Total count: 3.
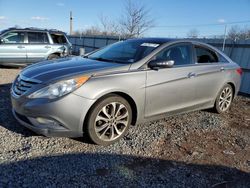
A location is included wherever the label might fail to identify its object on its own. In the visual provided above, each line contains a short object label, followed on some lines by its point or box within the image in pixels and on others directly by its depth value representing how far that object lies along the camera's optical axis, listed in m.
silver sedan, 2.43
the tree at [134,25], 22.68
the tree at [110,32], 24.62
